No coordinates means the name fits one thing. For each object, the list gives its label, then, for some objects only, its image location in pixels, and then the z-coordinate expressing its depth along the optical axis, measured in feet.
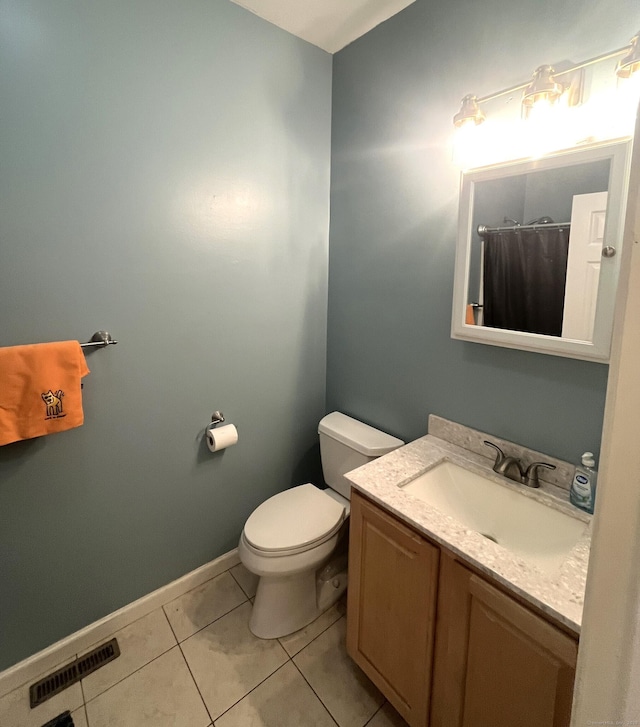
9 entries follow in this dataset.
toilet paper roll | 5.60
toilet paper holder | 5.81
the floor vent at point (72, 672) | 4.59
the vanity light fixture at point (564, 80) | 3.32
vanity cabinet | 2.85
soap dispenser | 3.81
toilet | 4.96
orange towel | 3.88
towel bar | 4.58
